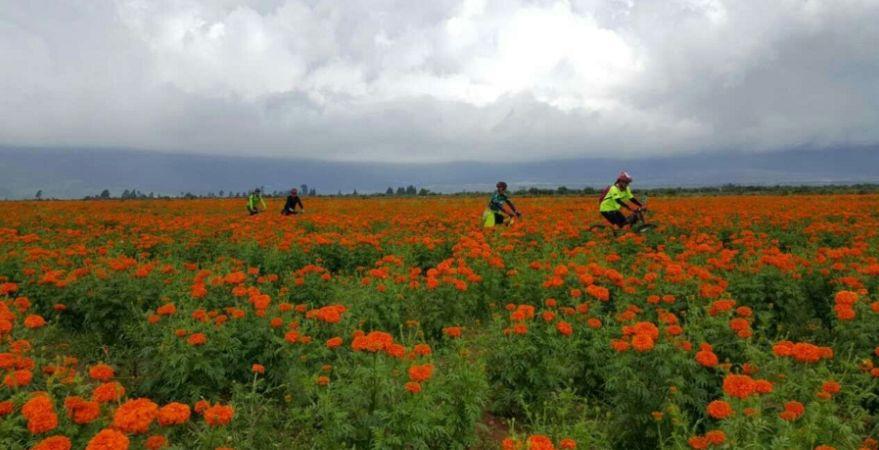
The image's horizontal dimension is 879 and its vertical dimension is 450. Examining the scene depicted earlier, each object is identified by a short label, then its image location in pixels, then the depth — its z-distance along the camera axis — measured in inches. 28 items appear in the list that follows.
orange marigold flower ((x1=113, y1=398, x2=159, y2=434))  109.3
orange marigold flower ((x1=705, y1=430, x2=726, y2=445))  114.7
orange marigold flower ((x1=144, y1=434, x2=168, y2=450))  111.8
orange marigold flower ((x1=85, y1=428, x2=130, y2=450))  100.7
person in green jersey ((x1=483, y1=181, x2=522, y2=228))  502.0
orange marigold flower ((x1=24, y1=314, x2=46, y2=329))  169.3
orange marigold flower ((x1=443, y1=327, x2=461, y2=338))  175.0
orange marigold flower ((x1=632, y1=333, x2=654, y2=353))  153.9
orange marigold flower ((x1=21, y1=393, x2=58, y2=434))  110.0
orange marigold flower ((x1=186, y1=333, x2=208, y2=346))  172.9
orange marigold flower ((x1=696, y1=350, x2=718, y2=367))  149.3
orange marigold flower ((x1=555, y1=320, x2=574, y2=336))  185.6
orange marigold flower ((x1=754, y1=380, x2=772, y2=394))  125.6
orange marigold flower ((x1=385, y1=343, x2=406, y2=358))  145.8
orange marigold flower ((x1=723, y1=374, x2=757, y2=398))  126.8
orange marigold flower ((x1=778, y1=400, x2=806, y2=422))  123.9
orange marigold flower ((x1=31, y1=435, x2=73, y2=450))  103.0
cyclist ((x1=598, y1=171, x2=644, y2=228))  470.6
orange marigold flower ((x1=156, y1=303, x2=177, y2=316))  189.9
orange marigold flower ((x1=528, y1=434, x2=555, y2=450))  112.7
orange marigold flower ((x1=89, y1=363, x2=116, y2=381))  138.9
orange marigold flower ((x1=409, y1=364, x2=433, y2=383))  138.9
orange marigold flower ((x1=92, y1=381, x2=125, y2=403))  126.4
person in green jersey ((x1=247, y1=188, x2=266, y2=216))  780.6
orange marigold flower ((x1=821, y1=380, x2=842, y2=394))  128.6
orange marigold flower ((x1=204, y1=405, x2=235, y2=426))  119.0
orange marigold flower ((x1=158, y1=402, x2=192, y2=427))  114.8
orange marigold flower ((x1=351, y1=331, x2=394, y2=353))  143.6
